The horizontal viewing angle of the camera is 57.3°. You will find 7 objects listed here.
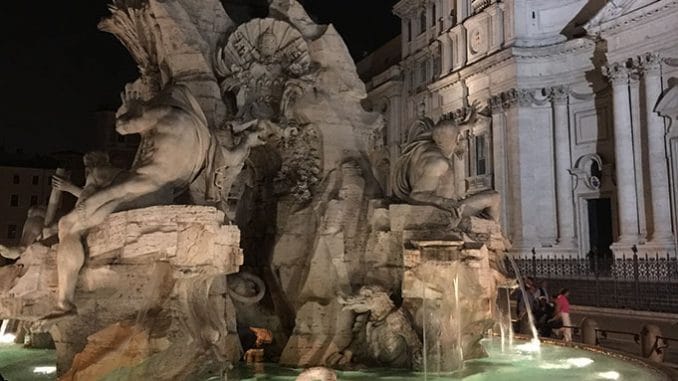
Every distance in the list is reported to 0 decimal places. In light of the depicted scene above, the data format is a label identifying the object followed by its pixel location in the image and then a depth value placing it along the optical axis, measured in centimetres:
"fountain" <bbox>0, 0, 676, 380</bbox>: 576
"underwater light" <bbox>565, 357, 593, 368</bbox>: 772
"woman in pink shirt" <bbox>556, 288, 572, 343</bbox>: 1084
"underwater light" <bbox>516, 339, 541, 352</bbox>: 888
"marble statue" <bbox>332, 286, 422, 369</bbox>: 717
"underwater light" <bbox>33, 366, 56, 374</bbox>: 646
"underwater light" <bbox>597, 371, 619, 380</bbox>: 682
